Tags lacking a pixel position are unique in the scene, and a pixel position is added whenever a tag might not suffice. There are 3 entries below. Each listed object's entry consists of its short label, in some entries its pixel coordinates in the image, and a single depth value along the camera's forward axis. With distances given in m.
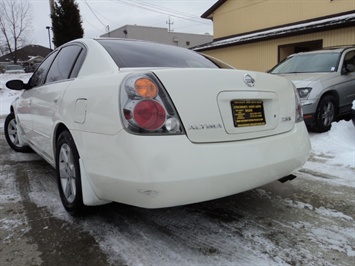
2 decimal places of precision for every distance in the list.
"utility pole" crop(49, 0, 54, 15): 18.39
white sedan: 1.94
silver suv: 5.70
